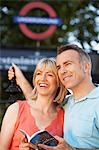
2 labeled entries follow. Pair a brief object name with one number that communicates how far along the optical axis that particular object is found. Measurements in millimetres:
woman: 3104
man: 2885
